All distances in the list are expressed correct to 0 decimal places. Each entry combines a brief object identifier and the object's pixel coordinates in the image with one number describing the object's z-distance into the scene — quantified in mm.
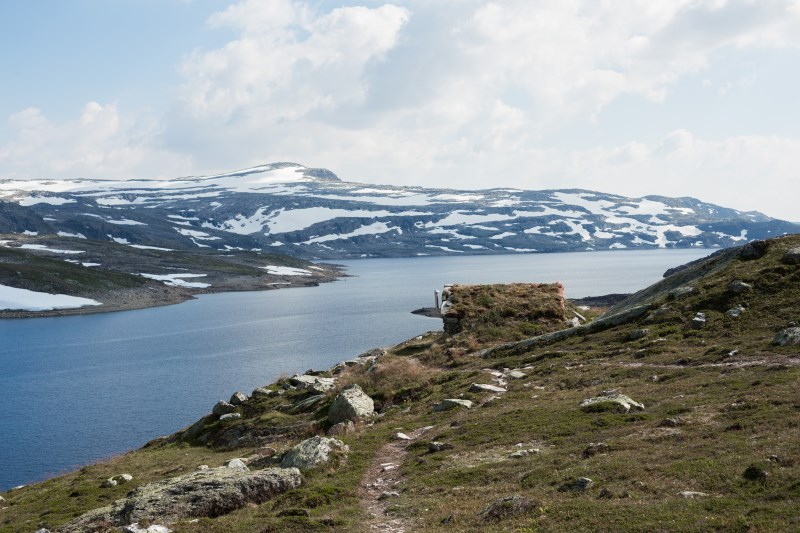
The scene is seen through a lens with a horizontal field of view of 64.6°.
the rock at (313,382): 40938
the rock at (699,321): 35491
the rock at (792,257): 37712
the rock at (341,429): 30473
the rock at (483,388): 32625
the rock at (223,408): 41281
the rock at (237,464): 24844
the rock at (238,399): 42378
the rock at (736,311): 34922
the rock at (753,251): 41094
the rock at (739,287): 36656
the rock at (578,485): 16969
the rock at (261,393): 43000
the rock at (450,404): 30812
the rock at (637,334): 36531
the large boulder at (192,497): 20844
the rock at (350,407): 32594
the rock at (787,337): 29031
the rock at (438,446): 24328
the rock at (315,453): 24234
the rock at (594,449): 20094
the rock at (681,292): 39844
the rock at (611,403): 24328
